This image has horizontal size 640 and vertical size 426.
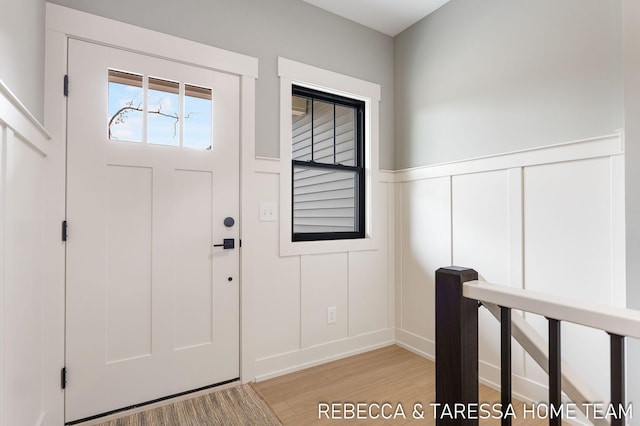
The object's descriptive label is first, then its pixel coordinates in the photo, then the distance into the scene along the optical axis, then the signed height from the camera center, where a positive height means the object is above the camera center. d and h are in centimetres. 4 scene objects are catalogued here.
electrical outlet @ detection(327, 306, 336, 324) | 271 -82
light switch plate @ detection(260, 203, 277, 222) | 242 +4
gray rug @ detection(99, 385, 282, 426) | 186 -118
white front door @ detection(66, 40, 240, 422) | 184 -7
